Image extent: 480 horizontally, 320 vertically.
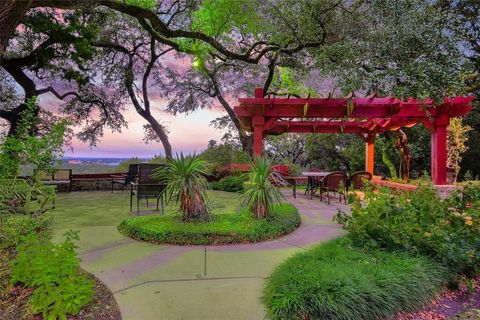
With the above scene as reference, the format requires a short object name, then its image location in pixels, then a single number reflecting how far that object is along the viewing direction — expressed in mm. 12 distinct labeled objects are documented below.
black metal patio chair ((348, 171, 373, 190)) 8988
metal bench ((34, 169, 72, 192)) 9870
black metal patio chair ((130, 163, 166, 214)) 6241
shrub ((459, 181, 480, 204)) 3991
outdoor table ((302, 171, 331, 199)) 9309
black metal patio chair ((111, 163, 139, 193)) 9476
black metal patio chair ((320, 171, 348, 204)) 8102
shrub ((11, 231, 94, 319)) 2279
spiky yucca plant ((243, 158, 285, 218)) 5086
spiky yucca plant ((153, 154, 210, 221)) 4859
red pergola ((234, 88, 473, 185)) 7684
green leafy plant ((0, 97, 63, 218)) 3336
